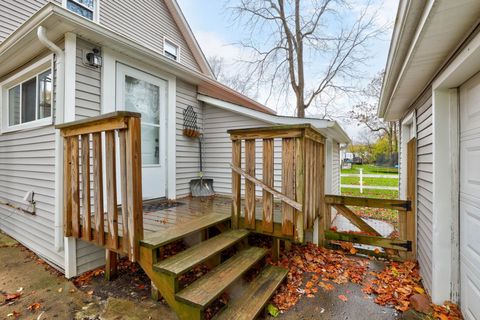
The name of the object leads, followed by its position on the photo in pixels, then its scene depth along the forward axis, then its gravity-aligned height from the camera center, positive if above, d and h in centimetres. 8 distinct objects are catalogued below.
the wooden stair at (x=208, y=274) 207 -115
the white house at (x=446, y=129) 165 +32
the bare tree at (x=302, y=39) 1116 +596
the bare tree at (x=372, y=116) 1770 +392
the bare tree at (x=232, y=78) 1256 +587
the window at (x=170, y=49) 816 +396
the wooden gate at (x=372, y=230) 362 -111
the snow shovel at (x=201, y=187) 530 -59
